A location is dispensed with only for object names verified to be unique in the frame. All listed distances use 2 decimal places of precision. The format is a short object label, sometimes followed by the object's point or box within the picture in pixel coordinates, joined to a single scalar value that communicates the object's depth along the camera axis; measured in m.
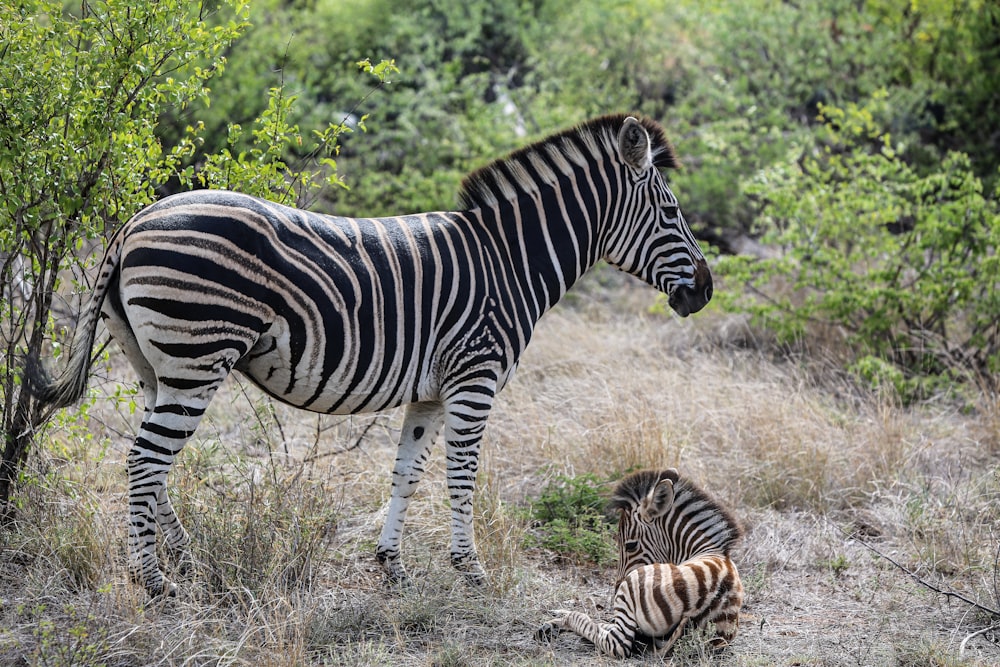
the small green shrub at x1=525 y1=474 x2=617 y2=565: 12.55
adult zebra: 9.40
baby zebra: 9.78
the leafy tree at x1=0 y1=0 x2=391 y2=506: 10.53
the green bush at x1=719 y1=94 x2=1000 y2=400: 18.03
